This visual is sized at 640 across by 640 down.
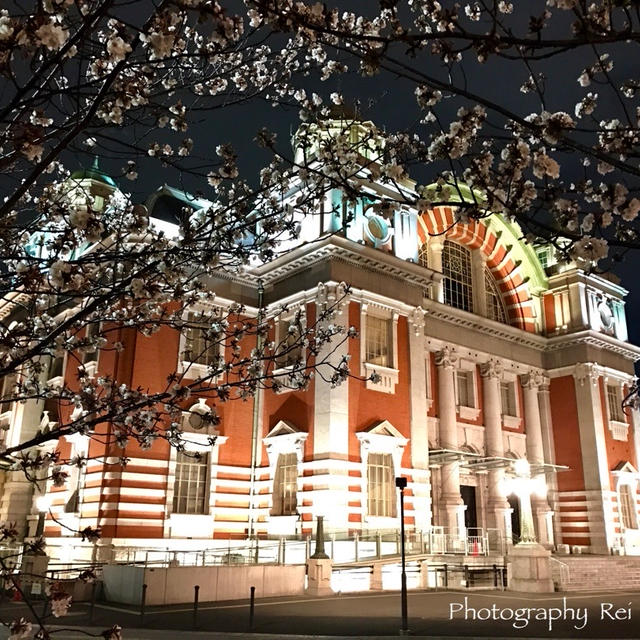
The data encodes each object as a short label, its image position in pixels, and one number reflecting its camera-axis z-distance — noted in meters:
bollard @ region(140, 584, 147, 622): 13.87
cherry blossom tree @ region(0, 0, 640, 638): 4.86
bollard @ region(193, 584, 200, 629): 12.97
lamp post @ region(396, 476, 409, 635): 11.70
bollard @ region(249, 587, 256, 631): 12.60
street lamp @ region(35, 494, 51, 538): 23.31
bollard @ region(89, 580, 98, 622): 13.95
